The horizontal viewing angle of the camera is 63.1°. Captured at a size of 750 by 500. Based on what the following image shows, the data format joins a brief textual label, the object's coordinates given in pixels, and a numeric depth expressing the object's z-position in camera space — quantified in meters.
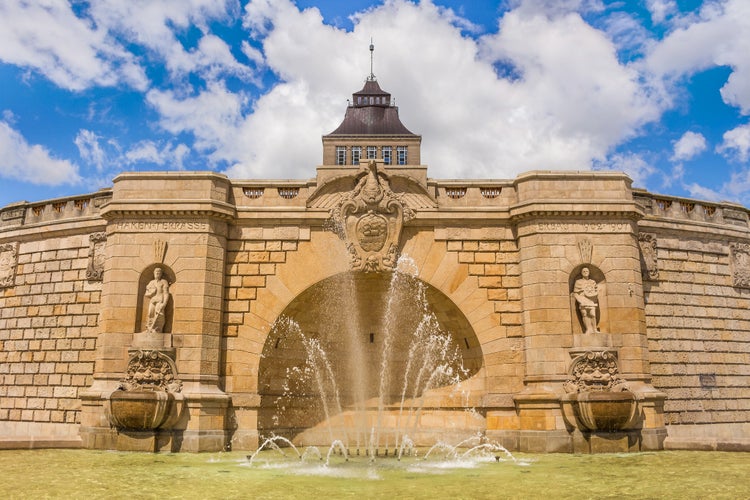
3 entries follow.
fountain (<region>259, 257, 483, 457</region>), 15.66
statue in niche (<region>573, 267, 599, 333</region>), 14.38
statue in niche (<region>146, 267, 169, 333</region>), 14.39
